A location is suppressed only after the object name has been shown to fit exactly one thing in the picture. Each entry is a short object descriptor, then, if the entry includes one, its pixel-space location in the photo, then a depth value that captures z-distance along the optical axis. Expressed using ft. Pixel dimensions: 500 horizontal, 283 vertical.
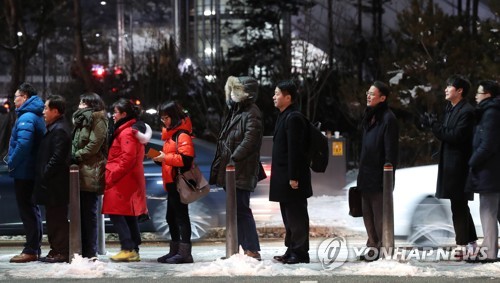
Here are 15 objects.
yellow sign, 107.71
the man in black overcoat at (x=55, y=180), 53.64
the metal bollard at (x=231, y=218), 51.32
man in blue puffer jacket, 54.99
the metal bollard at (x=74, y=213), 51.39
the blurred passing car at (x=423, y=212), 61.10
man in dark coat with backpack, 52.11
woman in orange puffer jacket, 53.77
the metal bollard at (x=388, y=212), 51.02
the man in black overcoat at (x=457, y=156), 52.94
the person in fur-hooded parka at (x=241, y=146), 53.02
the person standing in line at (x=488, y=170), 51.19
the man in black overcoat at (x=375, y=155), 53.33
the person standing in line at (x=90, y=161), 53.81
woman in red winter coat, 54.20
